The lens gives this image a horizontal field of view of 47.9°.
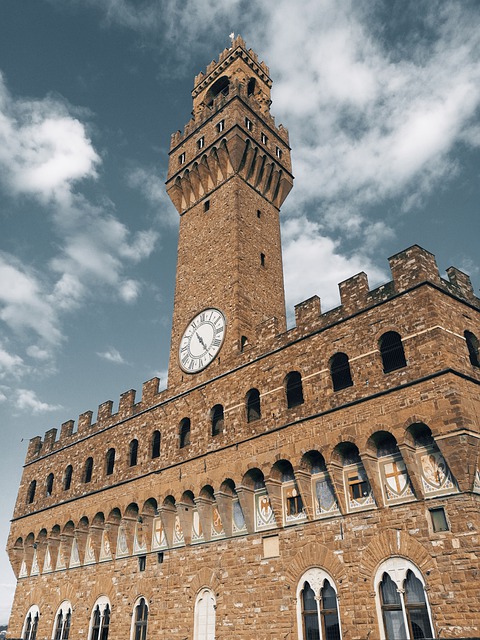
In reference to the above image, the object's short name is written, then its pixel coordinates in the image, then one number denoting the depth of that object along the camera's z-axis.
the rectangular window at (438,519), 13.17
